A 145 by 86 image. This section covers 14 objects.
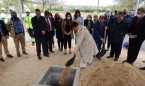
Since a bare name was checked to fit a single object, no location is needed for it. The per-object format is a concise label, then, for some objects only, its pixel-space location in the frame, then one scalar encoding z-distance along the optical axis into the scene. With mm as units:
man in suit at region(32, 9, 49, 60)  5570
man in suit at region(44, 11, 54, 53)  6192
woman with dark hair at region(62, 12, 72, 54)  6051
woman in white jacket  4754
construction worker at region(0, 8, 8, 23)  8691
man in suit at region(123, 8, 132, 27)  6380
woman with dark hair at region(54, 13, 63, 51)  6363
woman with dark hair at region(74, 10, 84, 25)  6195
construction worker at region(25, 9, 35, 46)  7644
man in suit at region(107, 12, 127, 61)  5371
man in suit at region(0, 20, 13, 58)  5704
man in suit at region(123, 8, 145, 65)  4793
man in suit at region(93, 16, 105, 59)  5773
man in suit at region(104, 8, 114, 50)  6602
